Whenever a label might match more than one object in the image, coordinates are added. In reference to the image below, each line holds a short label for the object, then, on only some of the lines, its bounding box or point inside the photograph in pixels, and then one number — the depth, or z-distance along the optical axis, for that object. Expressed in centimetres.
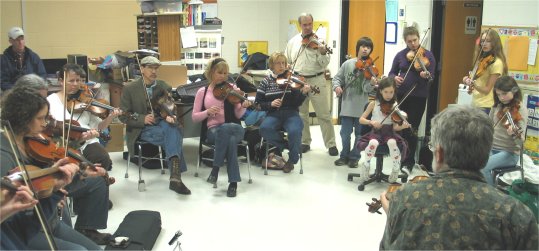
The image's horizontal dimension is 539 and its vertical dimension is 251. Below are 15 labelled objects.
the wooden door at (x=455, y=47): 571
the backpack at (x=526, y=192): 366
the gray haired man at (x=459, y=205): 158
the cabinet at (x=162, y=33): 631
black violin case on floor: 325
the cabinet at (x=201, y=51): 657
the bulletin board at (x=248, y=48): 831
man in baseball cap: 541
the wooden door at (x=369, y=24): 661
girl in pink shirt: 454
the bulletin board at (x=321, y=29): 727
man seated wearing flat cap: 455
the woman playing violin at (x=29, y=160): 220
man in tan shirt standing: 545
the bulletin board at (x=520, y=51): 452
